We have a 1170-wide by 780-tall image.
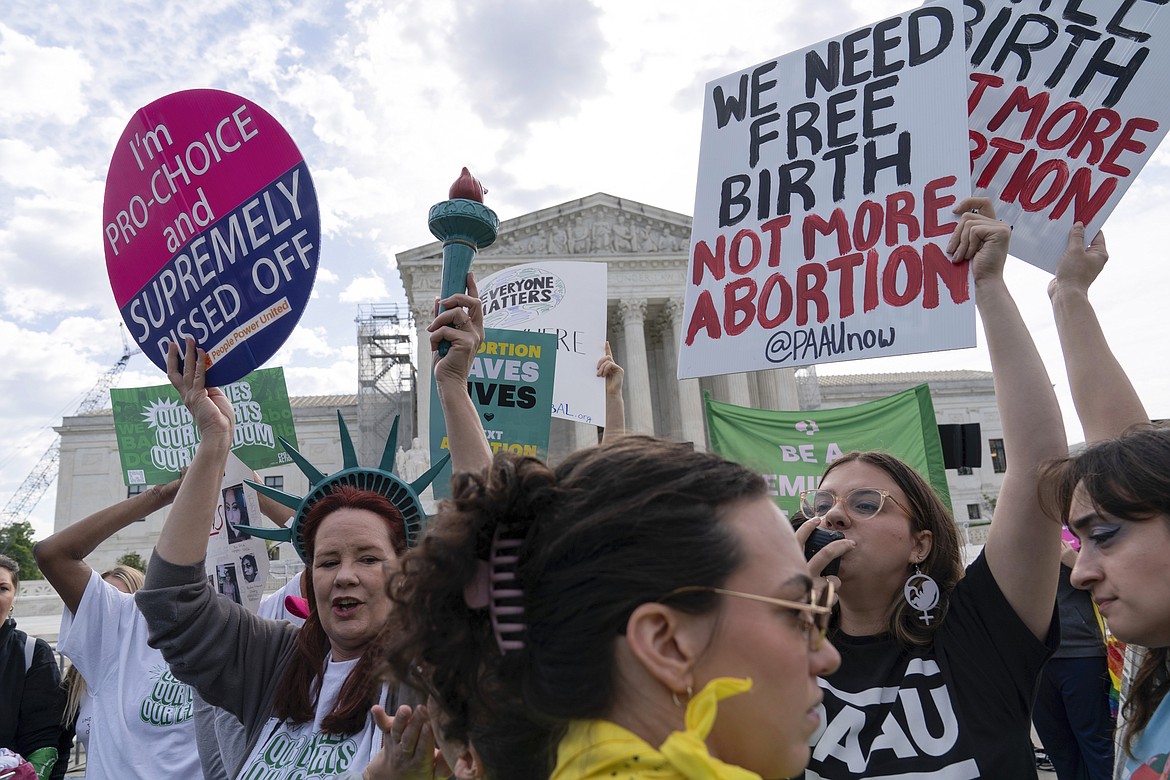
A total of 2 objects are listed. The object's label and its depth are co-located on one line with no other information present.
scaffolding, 41.31
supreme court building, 34.72
